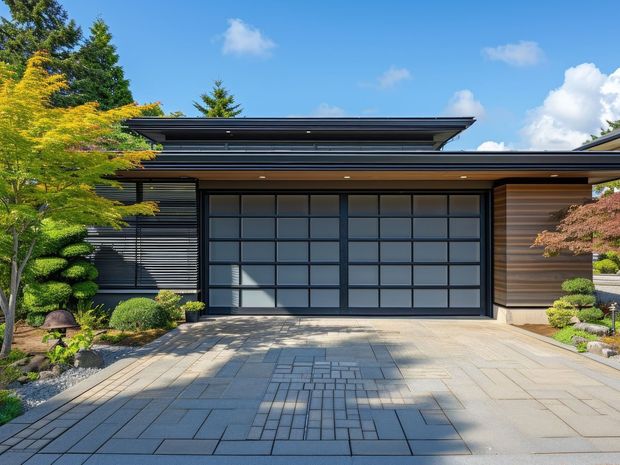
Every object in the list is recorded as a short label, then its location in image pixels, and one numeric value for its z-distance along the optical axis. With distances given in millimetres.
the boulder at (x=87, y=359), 5801
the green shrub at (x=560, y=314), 8195
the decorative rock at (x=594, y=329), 7391
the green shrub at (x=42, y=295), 8273
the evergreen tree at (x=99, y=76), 25438
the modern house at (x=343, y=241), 9102
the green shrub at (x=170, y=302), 8734
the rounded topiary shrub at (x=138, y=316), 8055
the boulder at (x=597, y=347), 6449
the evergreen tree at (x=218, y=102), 37875
